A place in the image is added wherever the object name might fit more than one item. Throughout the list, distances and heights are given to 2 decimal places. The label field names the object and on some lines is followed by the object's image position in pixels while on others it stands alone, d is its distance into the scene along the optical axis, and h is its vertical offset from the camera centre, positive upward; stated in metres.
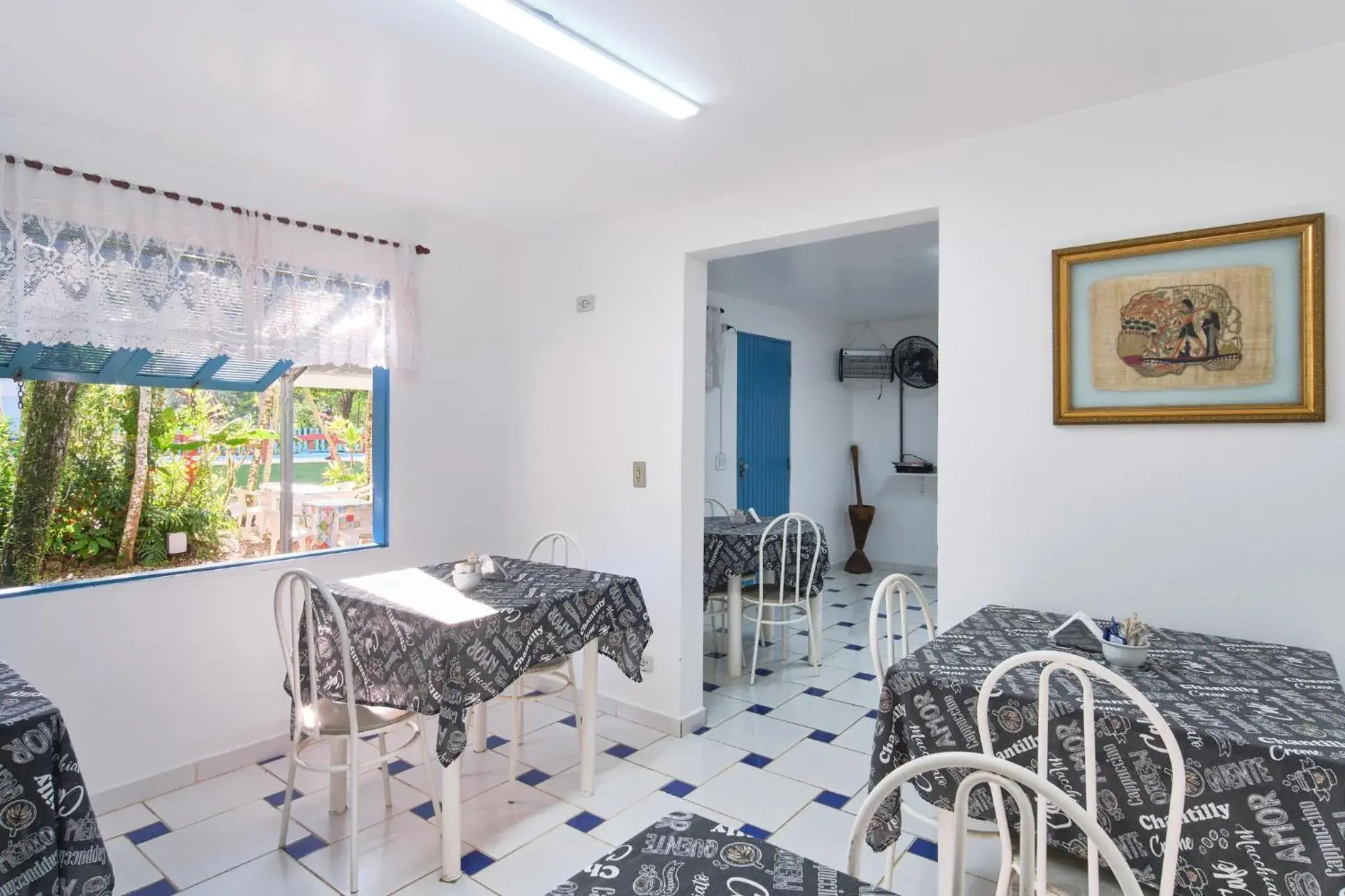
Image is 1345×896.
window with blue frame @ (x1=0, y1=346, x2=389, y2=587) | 2.58 -0.05
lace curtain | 2.34 +0.64
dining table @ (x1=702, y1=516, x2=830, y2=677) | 3.89 -0.60
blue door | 5.80 +0.23
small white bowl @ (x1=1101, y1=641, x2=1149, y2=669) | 1.69 -0.48
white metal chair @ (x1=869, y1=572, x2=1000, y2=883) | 1.86 -0.51
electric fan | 6.41 +0.80
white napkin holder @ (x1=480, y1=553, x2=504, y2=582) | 2.70 -0.45
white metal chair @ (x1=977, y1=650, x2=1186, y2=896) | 1.20 -0.53
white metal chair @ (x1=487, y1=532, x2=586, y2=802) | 2.68 -0.93
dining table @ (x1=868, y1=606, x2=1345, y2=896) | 1.23 -0.56
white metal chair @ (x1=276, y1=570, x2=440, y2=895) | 2.12 -0.84
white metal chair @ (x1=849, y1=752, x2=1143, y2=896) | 0.95 -0.50
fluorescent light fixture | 1.67 +1.03
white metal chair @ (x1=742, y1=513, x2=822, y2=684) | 3.85 -0.72
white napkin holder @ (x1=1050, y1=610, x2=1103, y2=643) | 1.85 -0.45
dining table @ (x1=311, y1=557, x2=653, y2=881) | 2.14 -0.61
